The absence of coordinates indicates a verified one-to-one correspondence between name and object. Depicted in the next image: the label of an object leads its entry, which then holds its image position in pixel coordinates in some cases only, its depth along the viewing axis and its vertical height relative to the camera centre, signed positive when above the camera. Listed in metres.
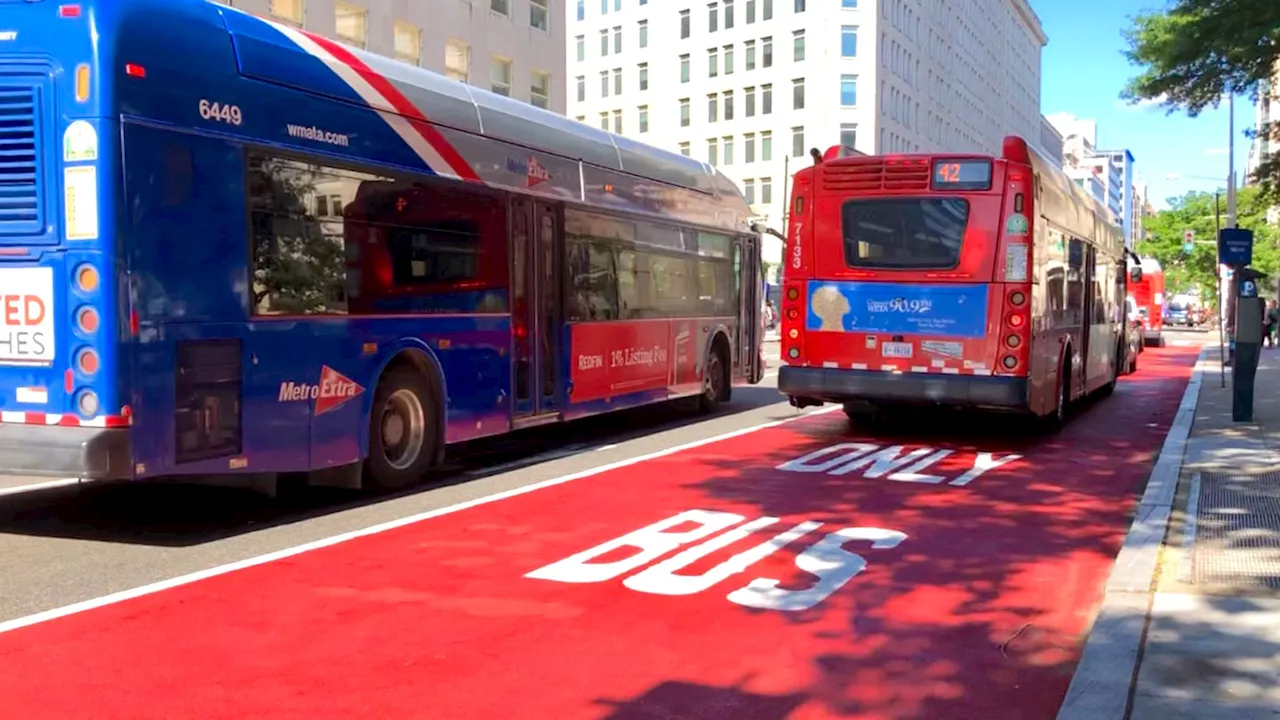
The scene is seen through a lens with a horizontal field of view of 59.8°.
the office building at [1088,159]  163.38 +24.37
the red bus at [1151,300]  41.69 +0.42
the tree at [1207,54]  12.00 +3.04
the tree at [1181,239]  82.50 +5.44
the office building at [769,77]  71.81 +16.63
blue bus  6.64 +0.47
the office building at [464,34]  27.39 +7.89
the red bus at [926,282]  11.66 +0.34
